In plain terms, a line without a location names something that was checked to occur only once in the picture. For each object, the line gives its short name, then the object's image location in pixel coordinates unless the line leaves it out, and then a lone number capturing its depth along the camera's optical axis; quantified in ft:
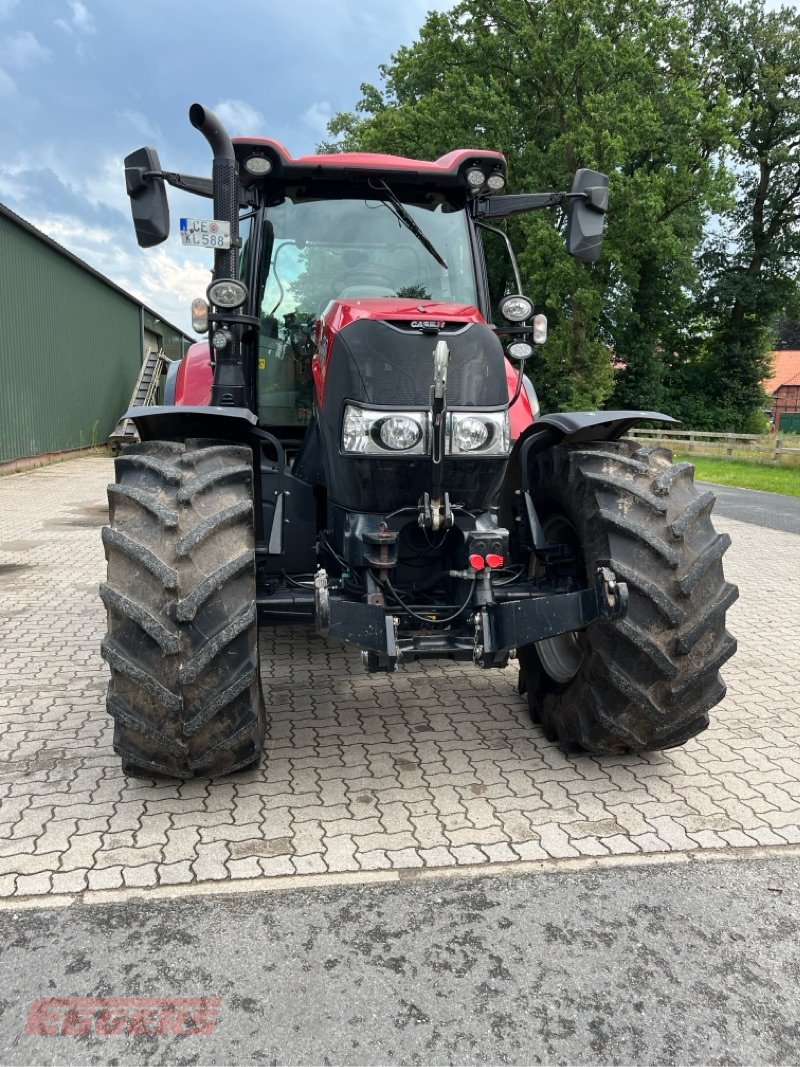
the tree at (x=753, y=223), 104.83
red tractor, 9.39
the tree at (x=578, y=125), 79.15
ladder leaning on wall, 73.05
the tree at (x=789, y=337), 242.37
